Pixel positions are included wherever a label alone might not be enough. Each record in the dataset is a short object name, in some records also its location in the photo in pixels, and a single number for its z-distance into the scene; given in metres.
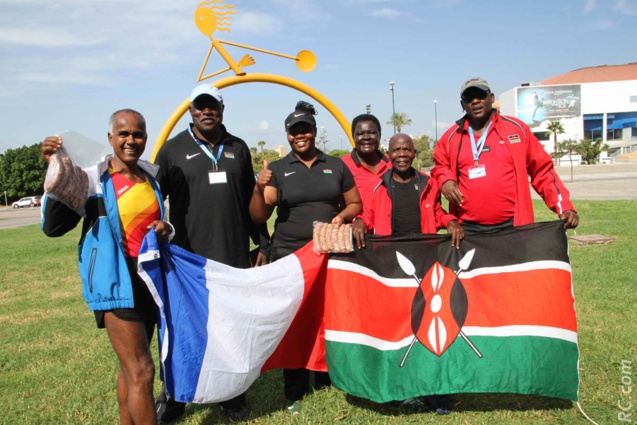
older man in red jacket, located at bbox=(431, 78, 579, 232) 4.06
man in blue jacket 3.00
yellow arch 14.76
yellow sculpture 13.95
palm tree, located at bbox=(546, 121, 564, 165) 78.57
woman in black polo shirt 3.97
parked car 65.81
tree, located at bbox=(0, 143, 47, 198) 71.25
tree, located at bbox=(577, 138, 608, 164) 72.69
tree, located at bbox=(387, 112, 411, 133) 102.88
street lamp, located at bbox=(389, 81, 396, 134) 45.46
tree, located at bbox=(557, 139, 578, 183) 74.88
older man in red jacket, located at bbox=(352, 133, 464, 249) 4.24
